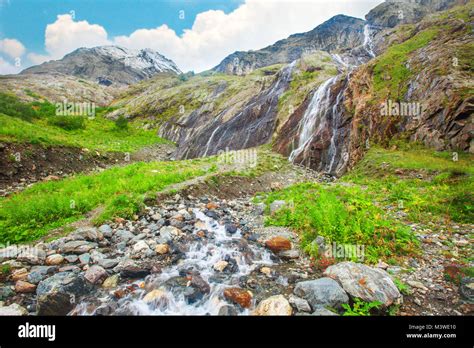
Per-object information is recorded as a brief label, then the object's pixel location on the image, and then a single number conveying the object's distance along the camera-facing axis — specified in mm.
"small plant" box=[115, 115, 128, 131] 40278
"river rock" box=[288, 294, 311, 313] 4355
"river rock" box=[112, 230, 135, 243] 7326
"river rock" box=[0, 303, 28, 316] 4214
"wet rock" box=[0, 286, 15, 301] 4652
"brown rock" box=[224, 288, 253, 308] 4734
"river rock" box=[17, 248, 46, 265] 5867
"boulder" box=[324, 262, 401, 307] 4352
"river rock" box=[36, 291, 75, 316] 4383
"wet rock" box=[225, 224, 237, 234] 8420
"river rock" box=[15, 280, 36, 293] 4816
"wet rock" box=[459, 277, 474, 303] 4308
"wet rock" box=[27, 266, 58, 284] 5137
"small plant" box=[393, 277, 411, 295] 4613
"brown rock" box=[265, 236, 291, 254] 6883
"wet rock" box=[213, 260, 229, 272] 6008
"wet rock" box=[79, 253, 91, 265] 5969
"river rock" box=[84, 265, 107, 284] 5303
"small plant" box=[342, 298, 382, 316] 4086
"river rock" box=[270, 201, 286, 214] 9922
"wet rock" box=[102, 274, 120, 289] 5251
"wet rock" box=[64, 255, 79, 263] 5980
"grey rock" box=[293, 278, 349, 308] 4394
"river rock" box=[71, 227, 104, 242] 7109
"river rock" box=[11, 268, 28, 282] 5173
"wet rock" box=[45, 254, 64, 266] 5832
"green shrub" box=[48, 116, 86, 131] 31344
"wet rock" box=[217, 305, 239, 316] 4518
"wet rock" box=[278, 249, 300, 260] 6480
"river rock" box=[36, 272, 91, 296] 4785
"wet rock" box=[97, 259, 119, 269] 5836
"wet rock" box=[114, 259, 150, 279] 5617
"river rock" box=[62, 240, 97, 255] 6340
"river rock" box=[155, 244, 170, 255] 6710
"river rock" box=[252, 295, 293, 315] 4262
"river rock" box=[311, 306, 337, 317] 4082
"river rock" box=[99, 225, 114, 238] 7511
